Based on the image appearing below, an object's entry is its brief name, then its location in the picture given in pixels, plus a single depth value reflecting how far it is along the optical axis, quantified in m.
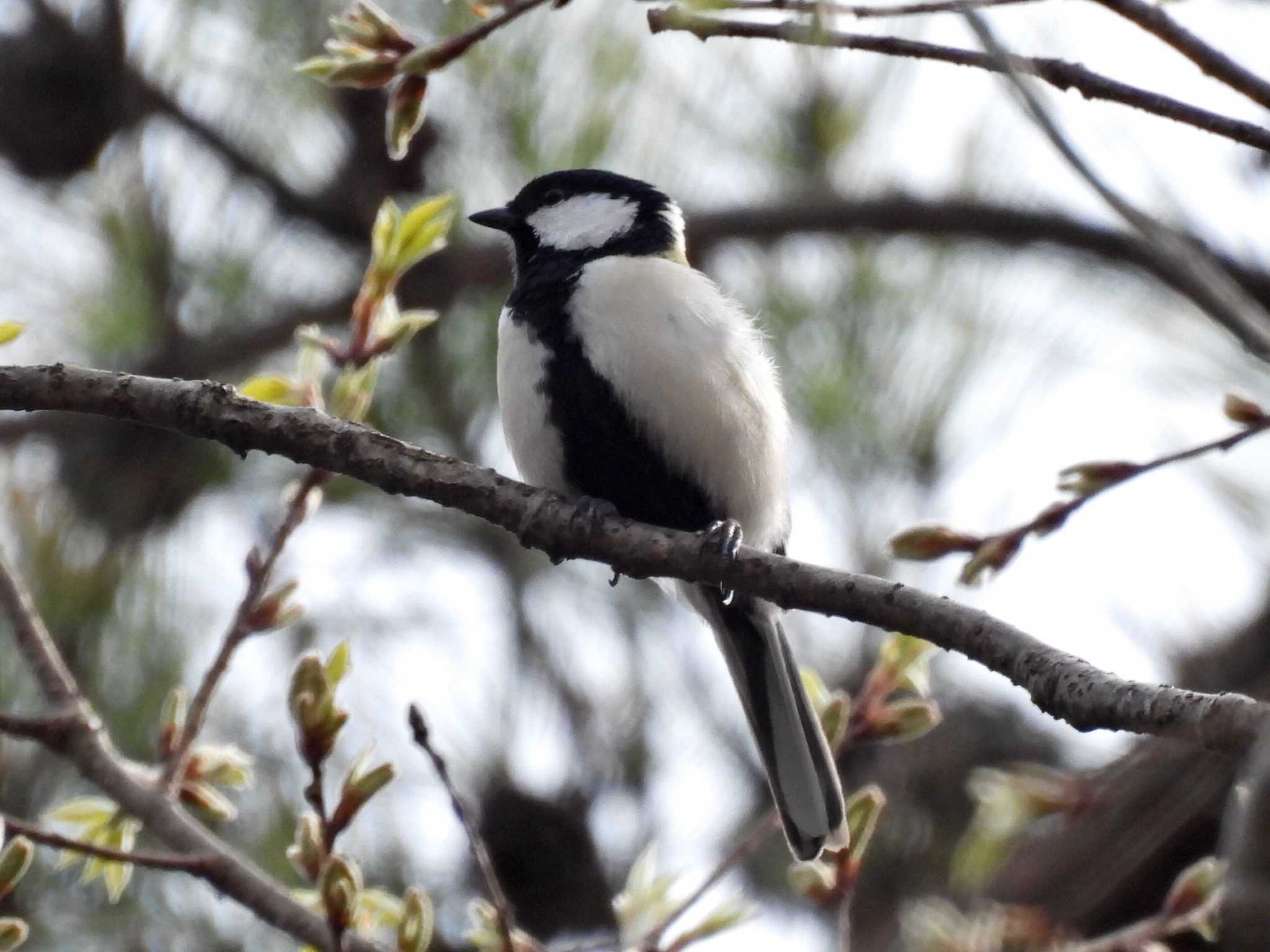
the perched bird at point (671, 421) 4.37
